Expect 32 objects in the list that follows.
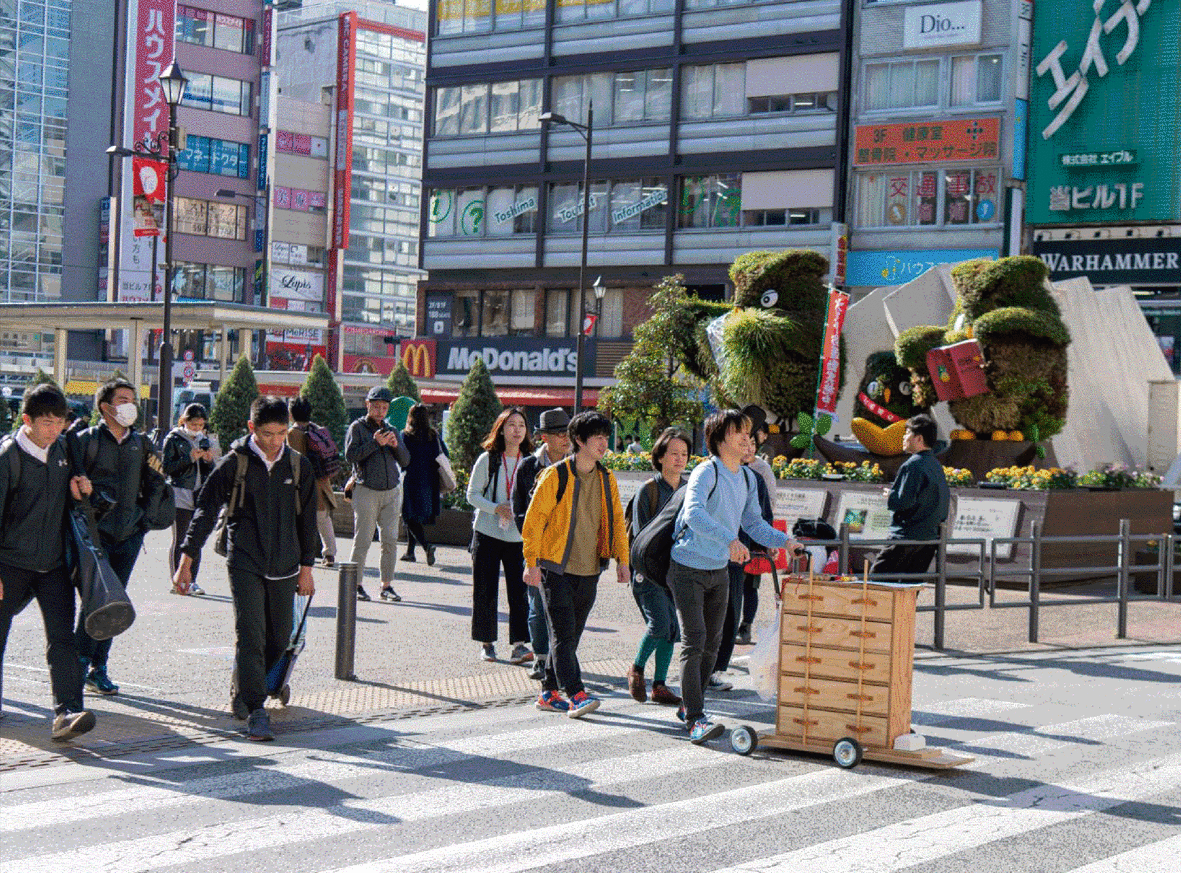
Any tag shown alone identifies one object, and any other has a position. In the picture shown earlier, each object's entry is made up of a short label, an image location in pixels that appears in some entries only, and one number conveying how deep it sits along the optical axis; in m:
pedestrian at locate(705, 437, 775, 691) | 10.48
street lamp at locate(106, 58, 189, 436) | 25.95
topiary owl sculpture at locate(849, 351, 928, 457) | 24.05
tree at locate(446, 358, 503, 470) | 27.98
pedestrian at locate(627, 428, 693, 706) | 9.28
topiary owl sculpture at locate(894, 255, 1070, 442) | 21.38
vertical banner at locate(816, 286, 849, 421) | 24.09
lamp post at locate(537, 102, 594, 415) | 35.53
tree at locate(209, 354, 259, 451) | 40.97
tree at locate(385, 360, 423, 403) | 37.81
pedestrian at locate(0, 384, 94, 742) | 8.06
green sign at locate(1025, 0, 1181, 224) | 42.97
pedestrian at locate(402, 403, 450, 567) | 16.81
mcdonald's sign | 55.38
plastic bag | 8.31
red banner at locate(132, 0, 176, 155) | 67.75
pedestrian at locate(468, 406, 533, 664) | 11.20
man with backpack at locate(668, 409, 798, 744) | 8.23
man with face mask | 9.43
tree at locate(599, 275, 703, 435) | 31.56
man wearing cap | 14.88
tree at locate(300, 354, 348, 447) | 37.28
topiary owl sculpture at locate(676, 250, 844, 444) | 24.73
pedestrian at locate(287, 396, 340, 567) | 13.63
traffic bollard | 10.18
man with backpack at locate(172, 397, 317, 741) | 8.44
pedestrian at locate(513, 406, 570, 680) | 10.54
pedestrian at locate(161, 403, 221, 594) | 14.63
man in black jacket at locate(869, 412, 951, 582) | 12.18
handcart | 7.84
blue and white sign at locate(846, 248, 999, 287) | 44.31
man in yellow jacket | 9.12
